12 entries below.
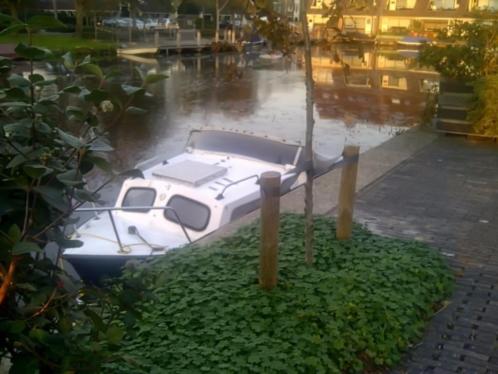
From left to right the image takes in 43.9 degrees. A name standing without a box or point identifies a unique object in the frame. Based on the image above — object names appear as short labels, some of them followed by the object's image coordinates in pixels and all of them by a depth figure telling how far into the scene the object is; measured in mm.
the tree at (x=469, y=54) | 13703
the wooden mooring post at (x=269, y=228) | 4758
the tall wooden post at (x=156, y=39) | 49378
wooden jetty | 46625
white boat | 7738
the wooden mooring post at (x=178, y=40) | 50531
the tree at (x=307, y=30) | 5266
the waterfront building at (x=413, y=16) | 69312
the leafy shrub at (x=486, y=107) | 12633
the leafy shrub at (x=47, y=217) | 2408
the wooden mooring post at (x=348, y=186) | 5930
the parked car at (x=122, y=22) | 53344
